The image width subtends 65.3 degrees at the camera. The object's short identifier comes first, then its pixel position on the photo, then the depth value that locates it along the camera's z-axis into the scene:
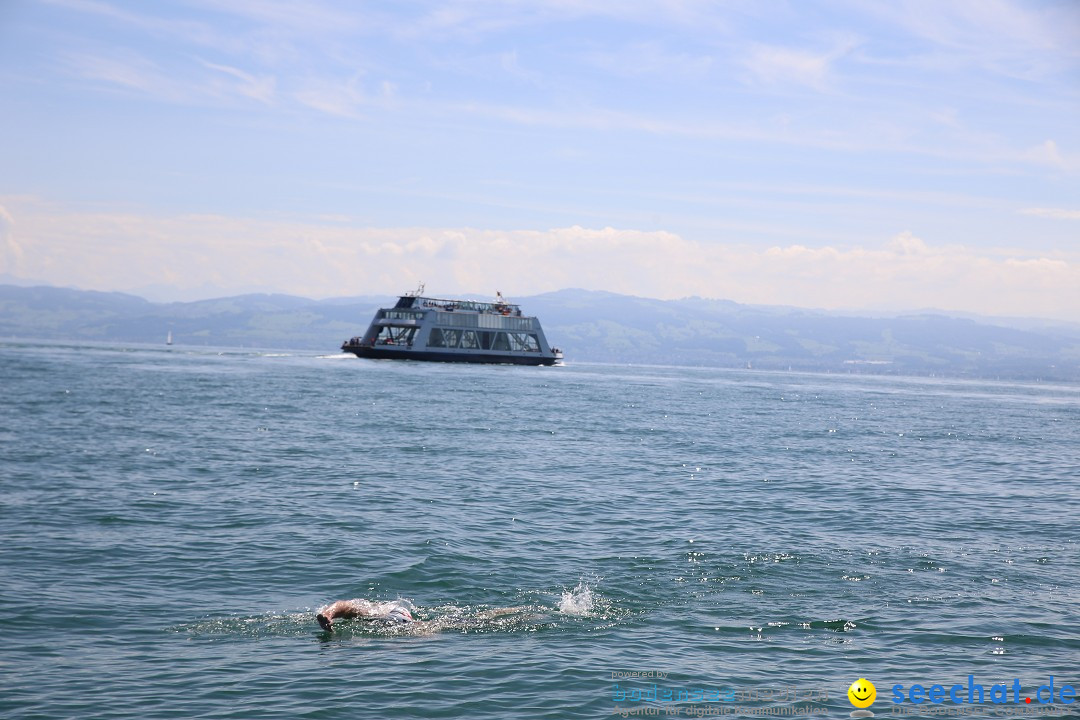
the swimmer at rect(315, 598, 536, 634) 14.46
